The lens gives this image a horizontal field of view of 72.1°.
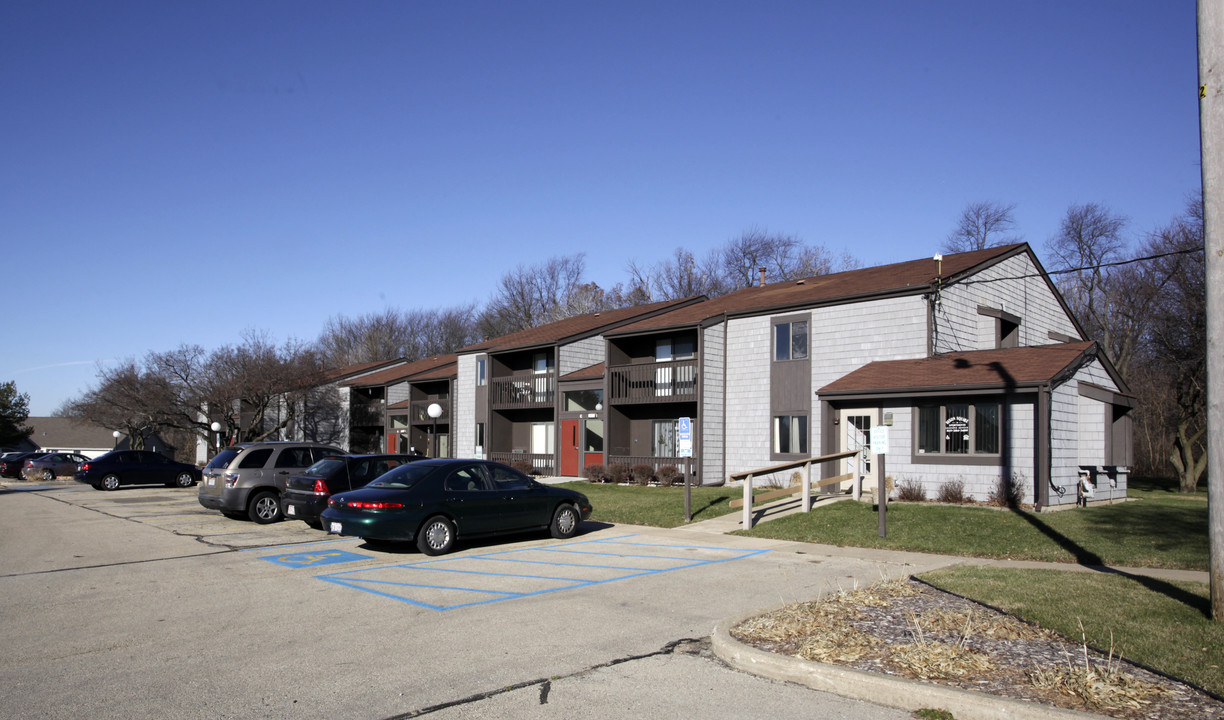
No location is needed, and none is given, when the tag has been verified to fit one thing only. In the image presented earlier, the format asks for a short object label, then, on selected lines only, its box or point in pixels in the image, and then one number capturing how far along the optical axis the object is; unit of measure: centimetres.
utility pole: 743
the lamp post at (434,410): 2993
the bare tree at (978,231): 4956
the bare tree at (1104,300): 3912
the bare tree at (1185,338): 2952
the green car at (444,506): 1270
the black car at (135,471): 3064
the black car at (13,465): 4181
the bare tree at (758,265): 5319
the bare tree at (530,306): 6268
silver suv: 1764
